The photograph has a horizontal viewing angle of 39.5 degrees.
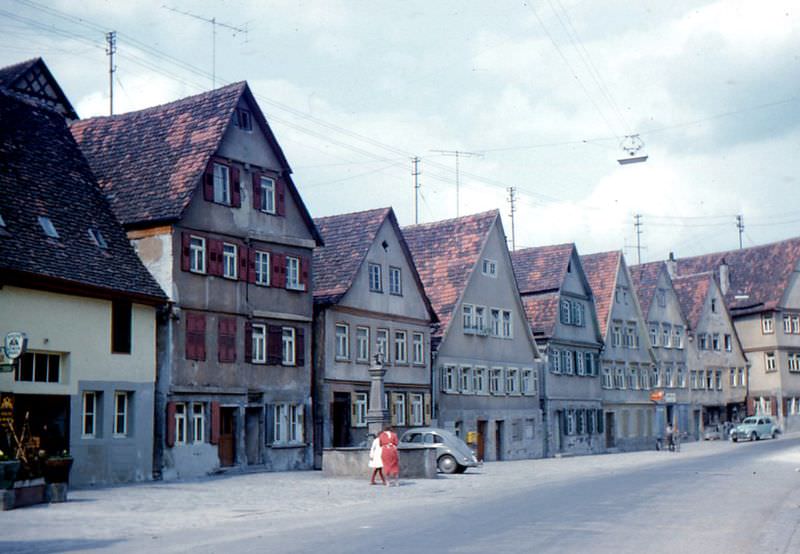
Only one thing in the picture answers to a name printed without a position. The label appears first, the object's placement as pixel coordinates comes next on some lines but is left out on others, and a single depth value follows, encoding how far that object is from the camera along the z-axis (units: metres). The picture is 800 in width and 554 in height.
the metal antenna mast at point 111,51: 54.75
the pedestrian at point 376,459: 29.83
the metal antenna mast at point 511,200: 79.90
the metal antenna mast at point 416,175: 67.06
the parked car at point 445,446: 37.75
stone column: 34.94
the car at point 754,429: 73.25
